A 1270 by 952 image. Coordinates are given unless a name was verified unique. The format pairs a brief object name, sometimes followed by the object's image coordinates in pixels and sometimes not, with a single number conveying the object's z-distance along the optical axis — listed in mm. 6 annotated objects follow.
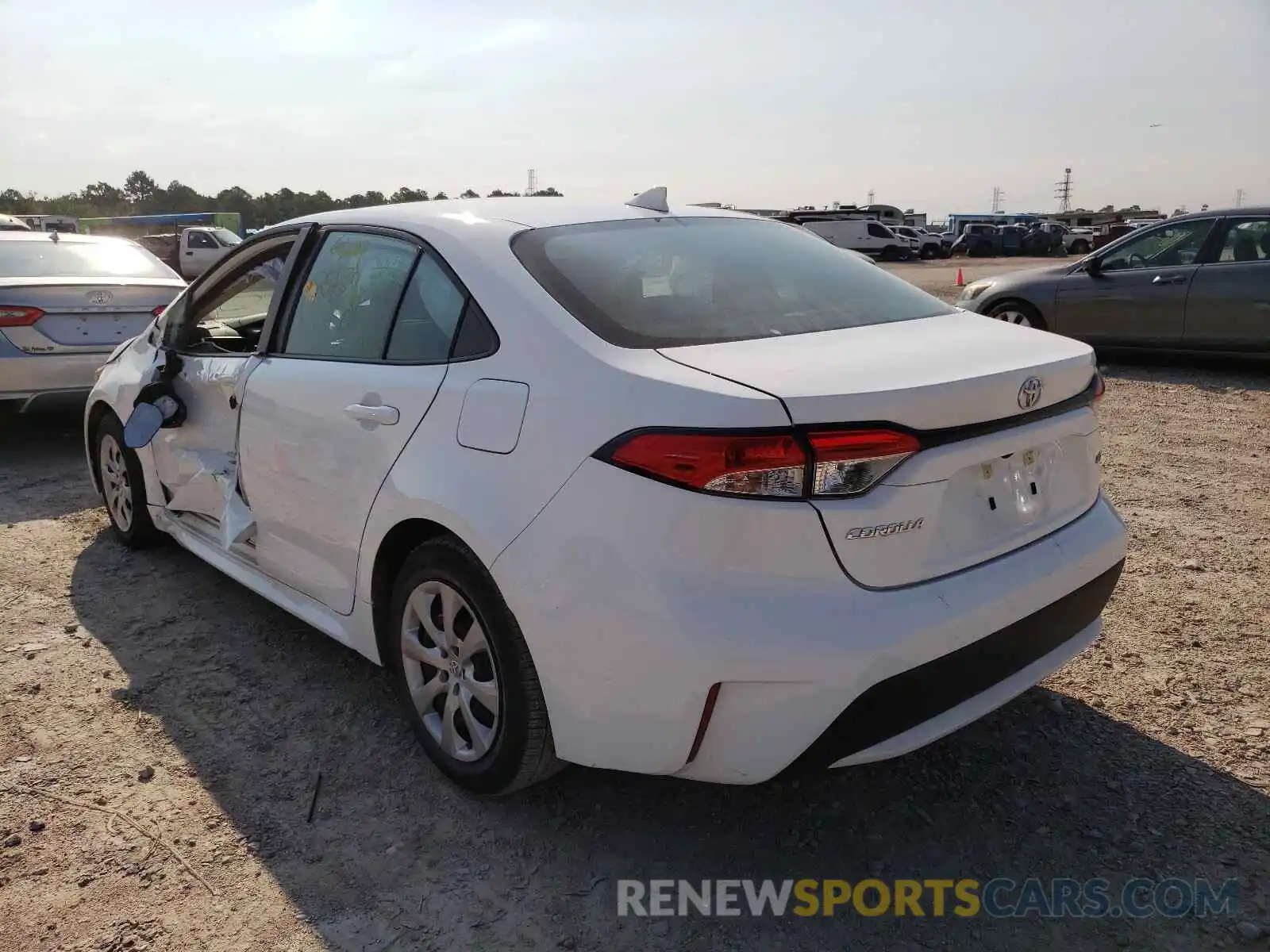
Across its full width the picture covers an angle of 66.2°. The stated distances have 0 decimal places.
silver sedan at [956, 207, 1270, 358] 8023
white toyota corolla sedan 1974
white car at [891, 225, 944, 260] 44875
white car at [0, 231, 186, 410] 6105
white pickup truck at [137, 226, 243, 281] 26927
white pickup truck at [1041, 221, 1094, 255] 48531
